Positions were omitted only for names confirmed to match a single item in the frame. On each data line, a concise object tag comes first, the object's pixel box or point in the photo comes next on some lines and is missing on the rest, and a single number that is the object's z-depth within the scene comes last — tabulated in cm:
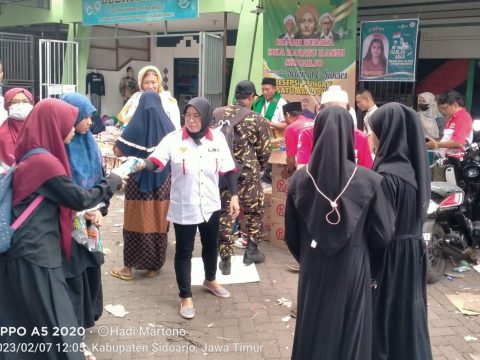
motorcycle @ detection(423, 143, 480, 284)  475
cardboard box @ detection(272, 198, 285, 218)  561
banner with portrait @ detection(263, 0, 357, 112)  704
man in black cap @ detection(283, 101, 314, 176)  470
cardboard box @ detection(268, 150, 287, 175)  543
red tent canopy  1013
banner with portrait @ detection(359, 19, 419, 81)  711
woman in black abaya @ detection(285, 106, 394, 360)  240
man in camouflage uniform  471
